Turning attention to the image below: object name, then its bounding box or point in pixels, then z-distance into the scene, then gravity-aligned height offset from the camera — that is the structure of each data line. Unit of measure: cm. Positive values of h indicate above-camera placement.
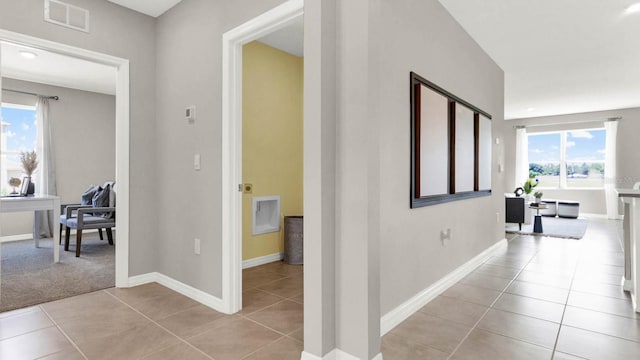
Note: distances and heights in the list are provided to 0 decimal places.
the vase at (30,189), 403 -13
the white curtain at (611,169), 770 +19
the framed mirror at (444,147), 245 +28
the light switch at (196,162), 272 +13
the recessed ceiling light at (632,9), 288 +152
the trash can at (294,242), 383 -76
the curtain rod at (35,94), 523 +140
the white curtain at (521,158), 901 +54
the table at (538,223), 575 -82
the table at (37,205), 348 -31
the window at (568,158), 827 +51
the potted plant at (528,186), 672 -19
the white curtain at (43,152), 546 +44
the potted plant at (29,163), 458 +21
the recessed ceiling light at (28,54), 417 +162
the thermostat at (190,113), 276 +55
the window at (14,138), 536 +67
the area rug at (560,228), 564 -98
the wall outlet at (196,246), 271 -57
